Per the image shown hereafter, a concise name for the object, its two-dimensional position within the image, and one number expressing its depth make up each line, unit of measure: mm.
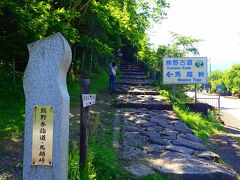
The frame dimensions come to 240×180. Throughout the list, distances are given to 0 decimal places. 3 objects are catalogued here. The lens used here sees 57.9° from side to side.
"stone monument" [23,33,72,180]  2292
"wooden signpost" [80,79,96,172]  3002
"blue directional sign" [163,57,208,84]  10405
